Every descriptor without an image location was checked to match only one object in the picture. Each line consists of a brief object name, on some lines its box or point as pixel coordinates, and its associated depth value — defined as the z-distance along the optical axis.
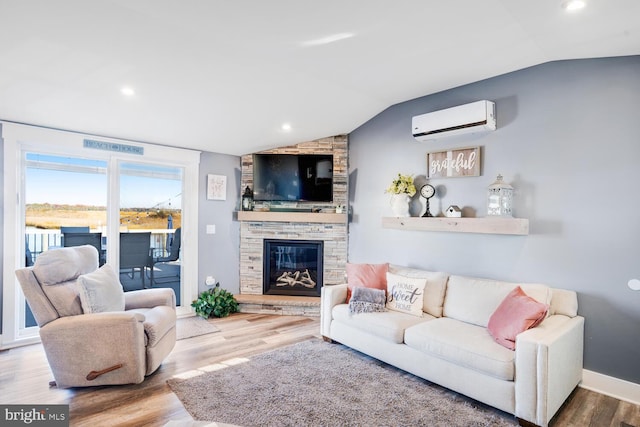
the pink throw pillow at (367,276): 3.54
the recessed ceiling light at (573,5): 1.95
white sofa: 2.15
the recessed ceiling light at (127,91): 2.88
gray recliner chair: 2.49
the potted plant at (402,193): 3.77
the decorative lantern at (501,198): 3.03
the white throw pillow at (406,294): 3.21
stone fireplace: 4.64
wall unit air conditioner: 3.13
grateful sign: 3.36
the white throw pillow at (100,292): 2.64
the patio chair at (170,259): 4.44
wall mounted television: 4.62
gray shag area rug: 2.23
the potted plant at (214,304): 4.35
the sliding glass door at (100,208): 3.35
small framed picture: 4.67
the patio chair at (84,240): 3.70
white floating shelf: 2.90
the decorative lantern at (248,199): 4.81
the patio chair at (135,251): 4.12
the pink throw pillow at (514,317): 2.37
